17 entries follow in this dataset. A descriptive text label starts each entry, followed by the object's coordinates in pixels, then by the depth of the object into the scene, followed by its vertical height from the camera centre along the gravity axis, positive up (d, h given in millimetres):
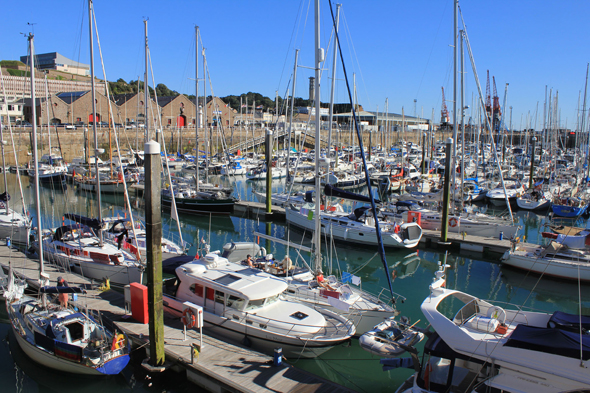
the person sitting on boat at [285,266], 15893 -4702
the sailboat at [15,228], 22280 -4853
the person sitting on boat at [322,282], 14430 -4800
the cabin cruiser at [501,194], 38562 -4634
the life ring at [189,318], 11664 -4860
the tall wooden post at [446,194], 23188 -2844
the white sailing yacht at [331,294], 13328 -5009
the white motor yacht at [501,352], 8109 -4202
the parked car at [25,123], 62009 +1383
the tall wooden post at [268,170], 29834 -2168
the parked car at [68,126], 61225 +1136
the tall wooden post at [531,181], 43447 -3793
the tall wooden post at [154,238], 10305 -2442
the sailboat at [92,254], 17453 -4981
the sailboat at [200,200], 32844 -4791
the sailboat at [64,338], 11133 -5425
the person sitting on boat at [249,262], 16078 -4598
